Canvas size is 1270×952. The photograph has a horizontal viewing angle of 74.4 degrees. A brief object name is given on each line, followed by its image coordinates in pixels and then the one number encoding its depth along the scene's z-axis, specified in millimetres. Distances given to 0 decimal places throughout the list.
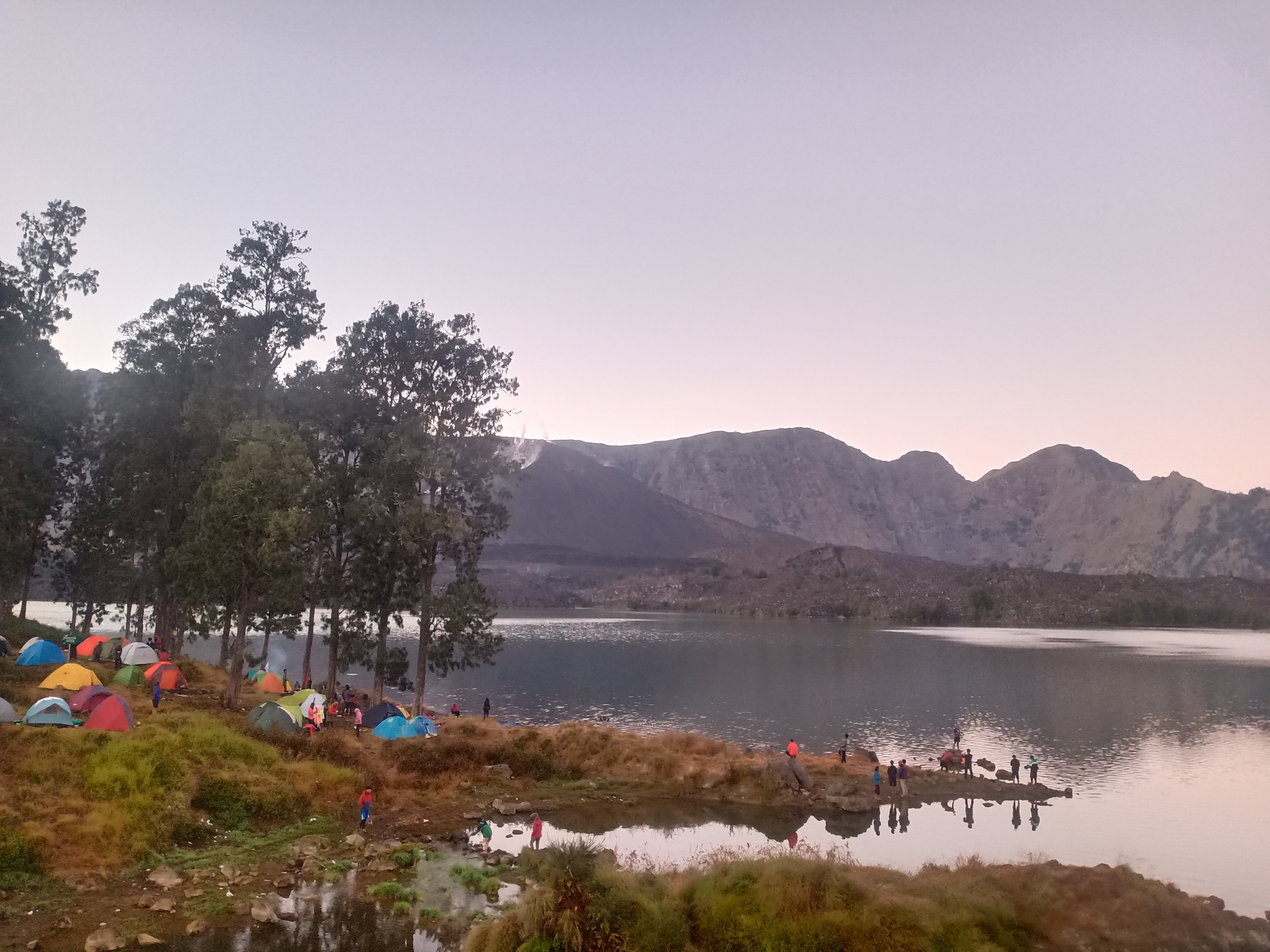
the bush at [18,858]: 22875
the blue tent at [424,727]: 44031
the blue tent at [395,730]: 43219
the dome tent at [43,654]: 43325
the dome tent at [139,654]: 45438
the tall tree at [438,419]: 50094
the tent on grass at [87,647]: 52594
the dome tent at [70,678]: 37125
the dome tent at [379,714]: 45406
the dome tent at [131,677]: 43531
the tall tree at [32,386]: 45250
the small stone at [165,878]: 23859
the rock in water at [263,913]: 22156
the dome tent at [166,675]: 44406
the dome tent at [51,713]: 31562
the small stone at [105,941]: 19484
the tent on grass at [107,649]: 52344
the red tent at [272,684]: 50406
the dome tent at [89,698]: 34562
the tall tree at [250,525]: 39969
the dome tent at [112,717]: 32500
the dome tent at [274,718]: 38344
